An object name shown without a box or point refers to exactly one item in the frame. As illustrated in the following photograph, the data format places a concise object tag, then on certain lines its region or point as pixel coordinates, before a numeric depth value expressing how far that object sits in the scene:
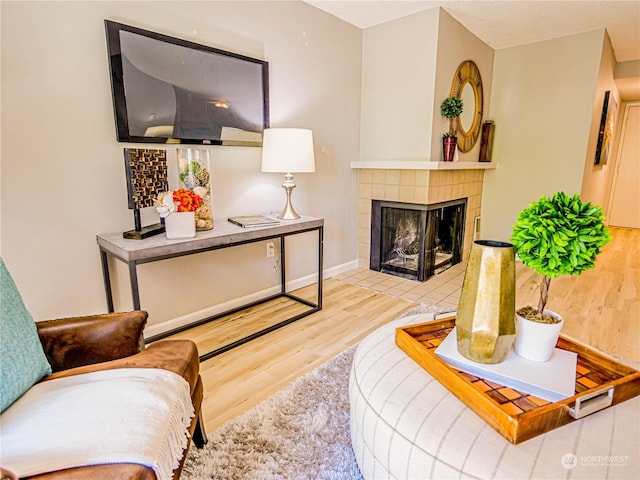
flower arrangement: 1.79
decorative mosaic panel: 1.78
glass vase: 2.06
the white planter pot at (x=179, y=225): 1.83
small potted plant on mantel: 3.14
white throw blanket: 0.78
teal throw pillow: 0.95
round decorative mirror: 3.38
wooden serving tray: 0.86
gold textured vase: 0.99
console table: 1.67
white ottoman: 0.79
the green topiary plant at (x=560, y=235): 0.97
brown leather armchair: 1.14
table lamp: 2.32
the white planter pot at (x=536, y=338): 1.05
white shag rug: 1.26
